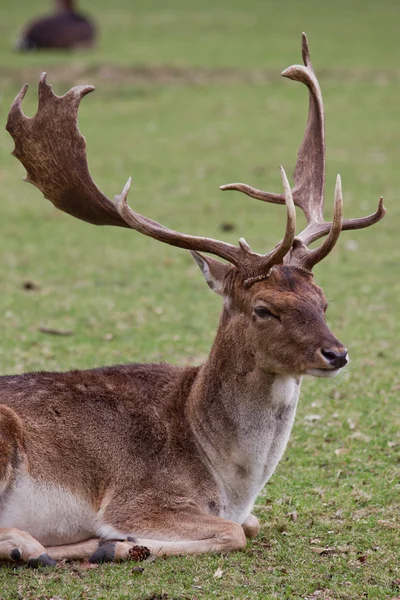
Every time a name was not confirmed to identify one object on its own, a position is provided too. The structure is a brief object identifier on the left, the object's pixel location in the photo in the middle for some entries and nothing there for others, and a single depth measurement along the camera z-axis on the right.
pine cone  12.87
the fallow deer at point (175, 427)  13.08
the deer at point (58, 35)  63.03
